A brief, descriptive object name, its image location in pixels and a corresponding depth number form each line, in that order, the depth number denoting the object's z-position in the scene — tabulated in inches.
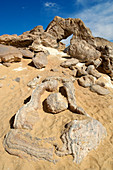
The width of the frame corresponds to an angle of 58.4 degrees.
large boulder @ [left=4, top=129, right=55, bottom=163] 89.2
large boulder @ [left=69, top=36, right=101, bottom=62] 285.9
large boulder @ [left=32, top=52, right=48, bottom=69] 242.2
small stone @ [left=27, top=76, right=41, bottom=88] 189.9
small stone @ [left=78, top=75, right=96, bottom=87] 212.4
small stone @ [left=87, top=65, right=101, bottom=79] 248.5
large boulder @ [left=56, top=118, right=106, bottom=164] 91.0
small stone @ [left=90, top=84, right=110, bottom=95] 200.2
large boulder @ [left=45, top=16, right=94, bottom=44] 349.1
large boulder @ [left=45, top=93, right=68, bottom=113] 128.3
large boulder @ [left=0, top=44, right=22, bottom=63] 247.1
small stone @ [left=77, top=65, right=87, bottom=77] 233.6
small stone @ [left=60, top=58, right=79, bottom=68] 255.0
